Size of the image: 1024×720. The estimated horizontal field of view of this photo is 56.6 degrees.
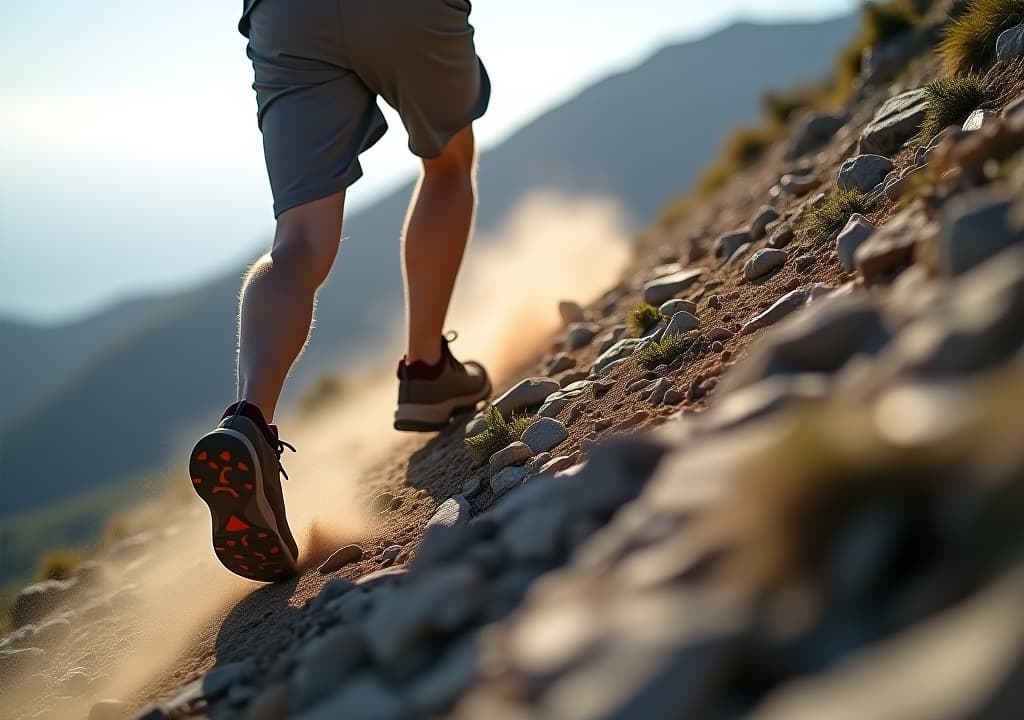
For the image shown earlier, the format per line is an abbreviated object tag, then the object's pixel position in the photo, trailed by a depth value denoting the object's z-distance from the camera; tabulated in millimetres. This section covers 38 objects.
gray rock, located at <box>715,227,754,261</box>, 4172
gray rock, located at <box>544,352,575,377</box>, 4090
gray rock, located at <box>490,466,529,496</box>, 2770
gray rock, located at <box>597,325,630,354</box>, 3951
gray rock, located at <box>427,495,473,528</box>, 2734
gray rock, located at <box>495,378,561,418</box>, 3593
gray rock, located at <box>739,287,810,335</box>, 2742
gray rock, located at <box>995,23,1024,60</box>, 3575
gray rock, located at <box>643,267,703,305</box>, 4086
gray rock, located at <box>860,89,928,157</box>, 3787
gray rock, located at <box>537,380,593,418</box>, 3336
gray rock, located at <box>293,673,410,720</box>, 1419
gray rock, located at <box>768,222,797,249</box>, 3674
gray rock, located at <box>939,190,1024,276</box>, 1534
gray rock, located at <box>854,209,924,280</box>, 2035
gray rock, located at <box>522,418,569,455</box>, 2998
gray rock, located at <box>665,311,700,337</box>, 3326
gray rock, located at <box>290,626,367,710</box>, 1619
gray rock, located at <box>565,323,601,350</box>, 4434
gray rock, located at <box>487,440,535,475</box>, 2982
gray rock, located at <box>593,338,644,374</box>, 3531
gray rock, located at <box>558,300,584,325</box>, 5354
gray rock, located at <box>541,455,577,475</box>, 2590
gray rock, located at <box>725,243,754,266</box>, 3941
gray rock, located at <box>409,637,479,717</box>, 1360
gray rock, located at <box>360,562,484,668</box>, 1536
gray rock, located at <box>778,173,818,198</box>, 4359
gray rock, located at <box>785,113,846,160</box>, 6414
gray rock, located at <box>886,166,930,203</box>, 3010
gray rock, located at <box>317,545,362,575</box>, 2793
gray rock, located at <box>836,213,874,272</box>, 2615
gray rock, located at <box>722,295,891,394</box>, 1584
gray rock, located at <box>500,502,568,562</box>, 1605
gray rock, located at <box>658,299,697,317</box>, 3590
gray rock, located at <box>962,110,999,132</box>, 2996
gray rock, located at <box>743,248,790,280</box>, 3459
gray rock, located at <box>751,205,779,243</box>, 4152
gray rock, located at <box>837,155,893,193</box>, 3502
